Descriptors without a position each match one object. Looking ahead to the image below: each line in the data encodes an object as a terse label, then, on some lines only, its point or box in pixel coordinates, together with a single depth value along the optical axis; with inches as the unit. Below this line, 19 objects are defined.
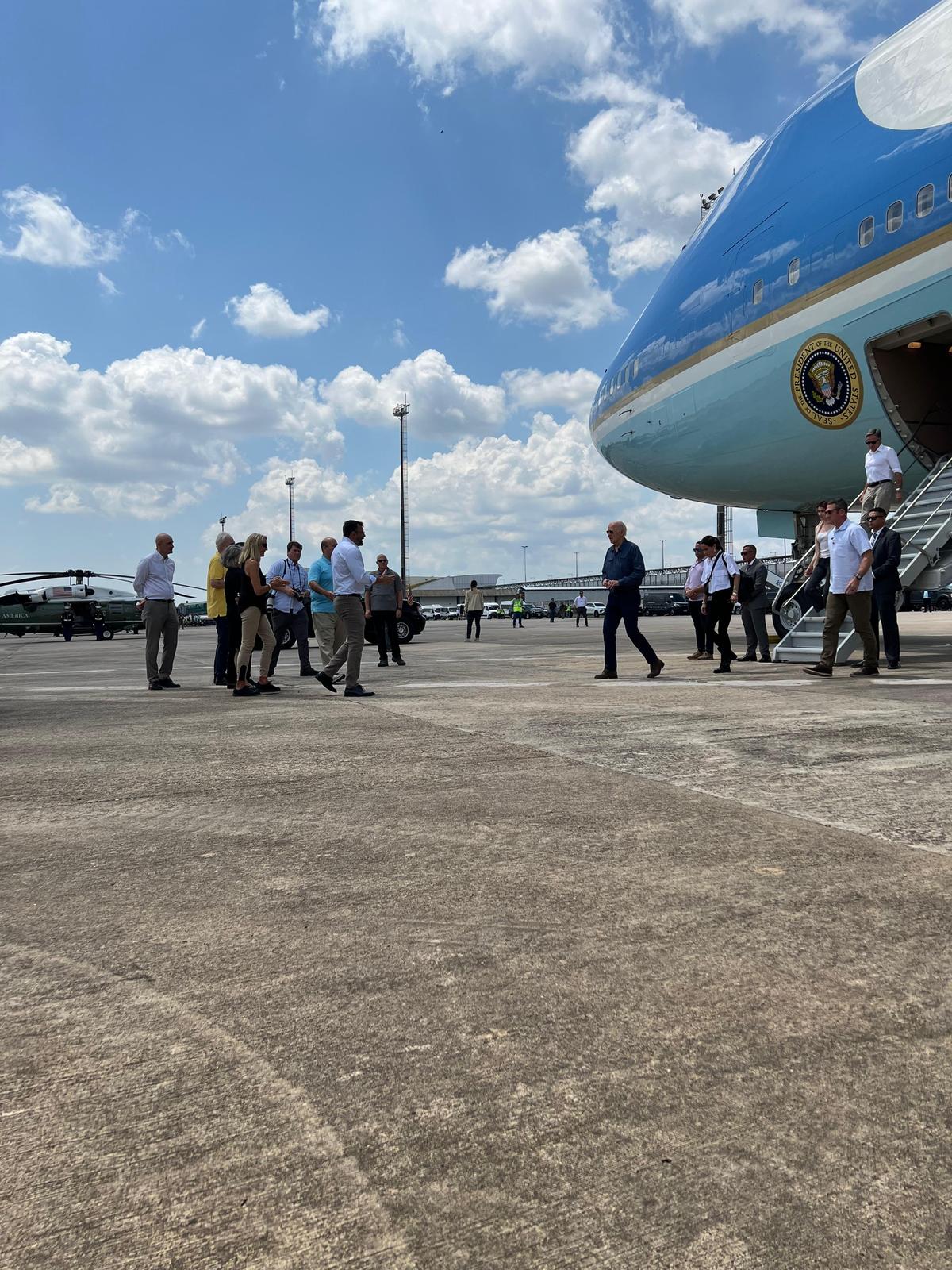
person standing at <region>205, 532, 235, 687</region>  408.2
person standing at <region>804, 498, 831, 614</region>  380.8
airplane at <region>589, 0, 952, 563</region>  415.5
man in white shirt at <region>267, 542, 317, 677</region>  404.2
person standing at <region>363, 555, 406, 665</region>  518.3
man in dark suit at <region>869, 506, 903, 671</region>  373.4
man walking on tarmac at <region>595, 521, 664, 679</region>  370.3
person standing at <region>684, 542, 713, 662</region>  450.3
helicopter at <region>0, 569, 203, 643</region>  1589.6
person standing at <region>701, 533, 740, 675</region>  416.8
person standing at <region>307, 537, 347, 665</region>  407.2
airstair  409.4
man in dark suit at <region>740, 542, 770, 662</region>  472.7
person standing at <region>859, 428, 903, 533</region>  435.5
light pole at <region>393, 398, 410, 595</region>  2241.6
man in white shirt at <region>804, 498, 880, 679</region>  348.8
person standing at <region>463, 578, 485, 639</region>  835.4
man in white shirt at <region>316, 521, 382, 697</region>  330.3
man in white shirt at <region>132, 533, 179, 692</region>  380.8
